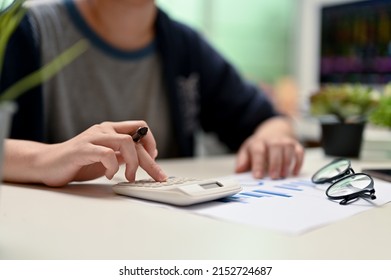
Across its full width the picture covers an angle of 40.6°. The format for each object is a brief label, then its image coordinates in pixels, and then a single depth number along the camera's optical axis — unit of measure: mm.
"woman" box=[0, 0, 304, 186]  938
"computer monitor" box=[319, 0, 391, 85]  2164
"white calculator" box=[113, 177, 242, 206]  610
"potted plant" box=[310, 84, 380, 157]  1167
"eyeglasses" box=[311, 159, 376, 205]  659
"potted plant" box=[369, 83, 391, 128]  1111
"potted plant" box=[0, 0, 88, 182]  406
